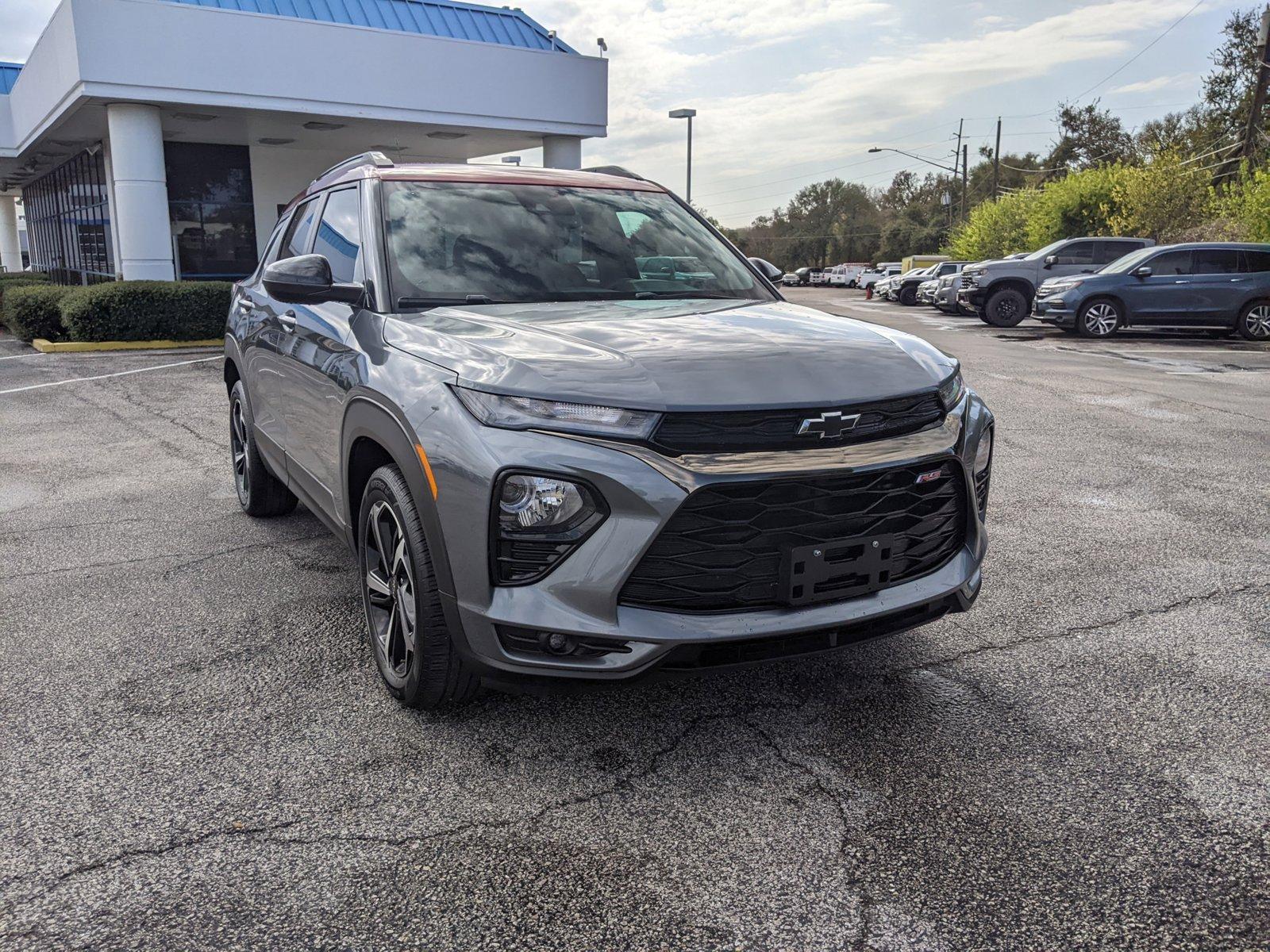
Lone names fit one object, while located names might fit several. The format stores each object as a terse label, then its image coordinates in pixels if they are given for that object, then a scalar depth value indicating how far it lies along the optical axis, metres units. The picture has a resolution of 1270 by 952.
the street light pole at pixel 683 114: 31.03
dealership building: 17.25
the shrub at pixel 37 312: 16.38
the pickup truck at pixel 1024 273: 22.14
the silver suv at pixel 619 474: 2.57
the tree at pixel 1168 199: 30.36
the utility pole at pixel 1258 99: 26.95
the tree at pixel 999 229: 39.66
